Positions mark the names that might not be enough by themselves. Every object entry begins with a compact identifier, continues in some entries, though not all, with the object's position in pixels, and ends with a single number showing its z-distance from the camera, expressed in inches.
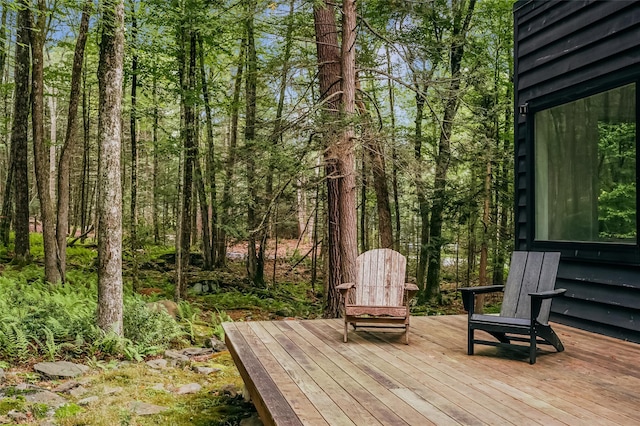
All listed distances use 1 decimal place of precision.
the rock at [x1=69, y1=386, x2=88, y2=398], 171.3
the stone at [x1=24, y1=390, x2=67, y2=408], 160.9
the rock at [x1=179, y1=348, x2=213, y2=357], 244.2
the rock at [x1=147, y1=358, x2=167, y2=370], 212.9
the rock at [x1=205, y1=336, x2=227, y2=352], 257.0
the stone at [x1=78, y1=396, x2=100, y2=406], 161.4
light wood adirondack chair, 173.5
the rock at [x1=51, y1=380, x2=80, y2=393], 175.2
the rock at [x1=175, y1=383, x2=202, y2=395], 182.1
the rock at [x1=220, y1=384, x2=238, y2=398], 180.4
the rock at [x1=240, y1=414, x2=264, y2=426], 142.9
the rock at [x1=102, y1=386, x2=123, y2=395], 174.4
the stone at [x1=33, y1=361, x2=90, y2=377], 193.2
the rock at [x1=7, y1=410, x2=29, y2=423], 144.5
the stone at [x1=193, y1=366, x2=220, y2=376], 208.8
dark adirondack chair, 138.4
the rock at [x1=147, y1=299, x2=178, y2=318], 292.0
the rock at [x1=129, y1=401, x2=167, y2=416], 155.0
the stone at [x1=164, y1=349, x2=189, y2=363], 228.6
